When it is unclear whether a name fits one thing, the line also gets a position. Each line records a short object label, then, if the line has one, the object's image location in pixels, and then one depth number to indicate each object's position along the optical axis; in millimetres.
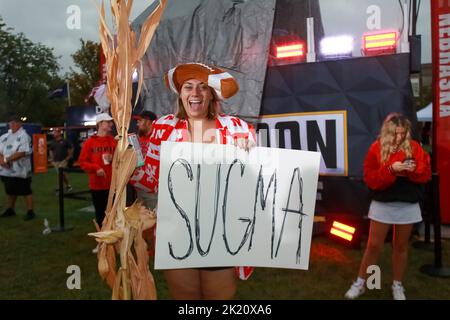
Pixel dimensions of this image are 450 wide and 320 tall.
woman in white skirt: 3254
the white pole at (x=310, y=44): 5758
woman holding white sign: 1821
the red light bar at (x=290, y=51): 5875
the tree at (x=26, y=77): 34219
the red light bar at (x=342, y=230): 5230
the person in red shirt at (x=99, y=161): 5055
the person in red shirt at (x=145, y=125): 4496
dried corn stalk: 1102
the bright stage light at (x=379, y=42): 5199
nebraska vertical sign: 5523
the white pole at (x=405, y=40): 5102
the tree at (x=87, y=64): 25077
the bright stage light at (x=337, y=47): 5457
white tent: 19138
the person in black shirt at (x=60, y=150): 11742
